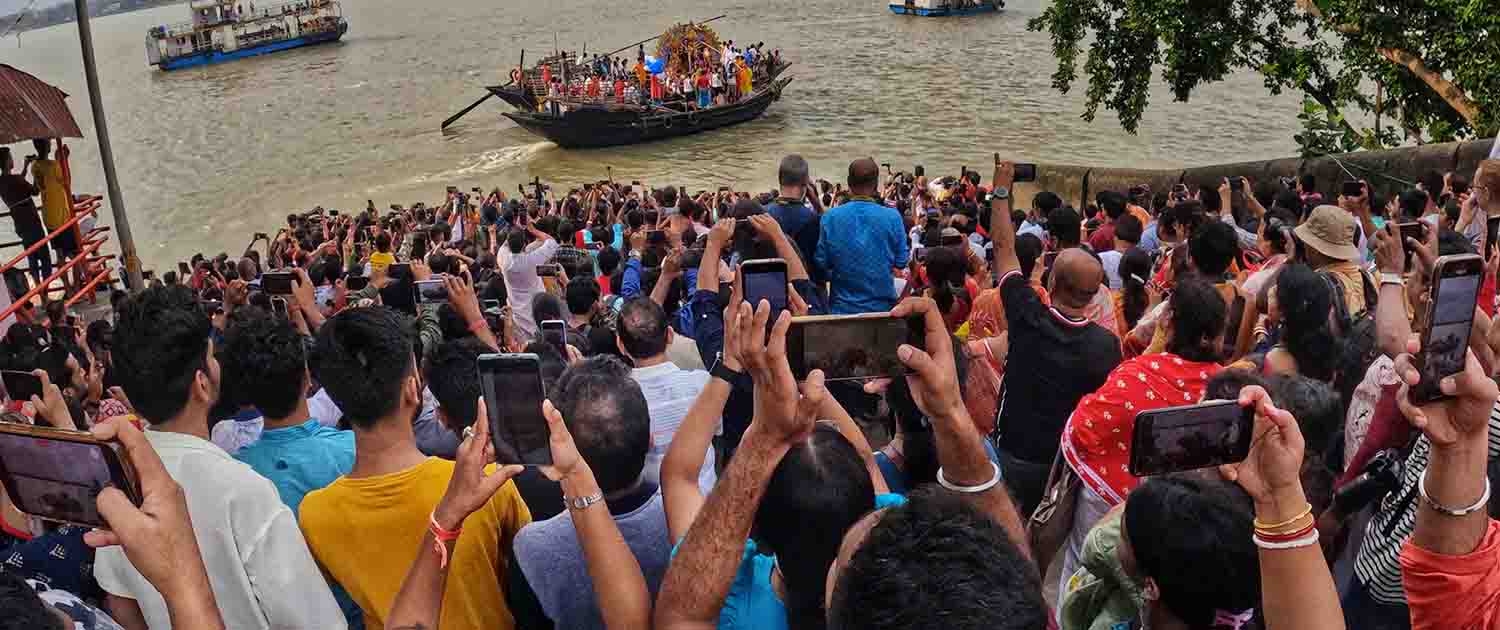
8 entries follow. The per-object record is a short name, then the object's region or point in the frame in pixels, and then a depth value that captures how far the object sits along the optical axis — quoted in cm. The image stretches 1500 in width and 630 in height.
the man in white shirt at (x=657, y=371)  378
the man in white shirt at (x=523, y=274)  749
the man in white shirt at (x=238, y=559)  260
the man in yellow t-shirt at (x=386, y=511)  273
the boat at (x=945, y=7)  5628
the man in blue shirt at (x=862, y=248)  577
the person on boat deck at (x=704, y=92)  3147
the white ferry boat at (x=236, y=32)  5519
